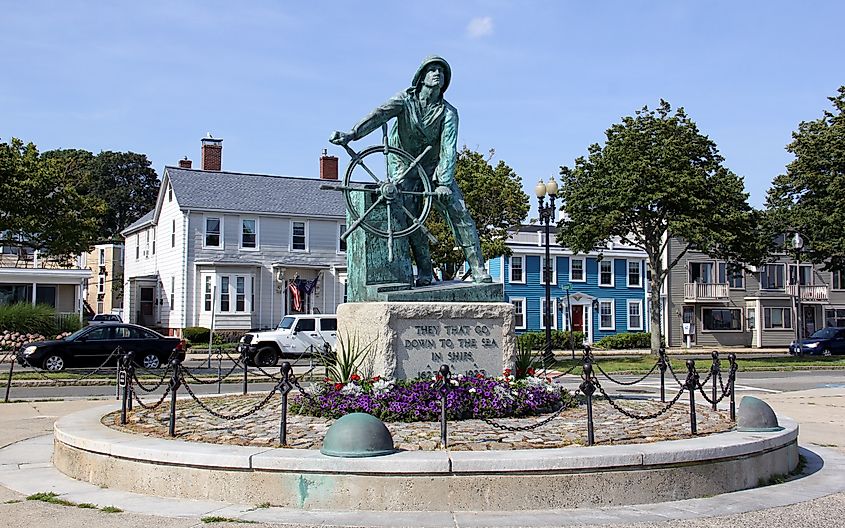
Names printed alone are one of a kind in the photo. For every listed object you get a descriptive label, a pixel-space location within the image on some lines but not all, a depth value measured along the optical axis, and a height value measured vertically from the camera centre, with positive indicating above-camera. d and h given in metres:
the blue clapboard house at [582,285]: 50.47 +1.58
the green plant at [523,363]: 11.95 -0.70
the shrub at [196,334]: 41.38 -1.05
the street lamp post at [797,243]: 34.00 +2.67
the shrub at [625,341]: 48.53 -1.61
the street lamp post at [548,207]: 27.31 +3.36
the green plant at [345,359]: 11.00 -0.60
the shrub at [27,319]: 31.53 -0.26
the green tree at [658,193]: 32.16 +4.43
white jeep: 28.59 -0.88
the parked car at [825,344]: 42.31 -1.55
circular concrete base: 7.63 -1.47
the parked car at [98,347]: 24.75 -1.02
